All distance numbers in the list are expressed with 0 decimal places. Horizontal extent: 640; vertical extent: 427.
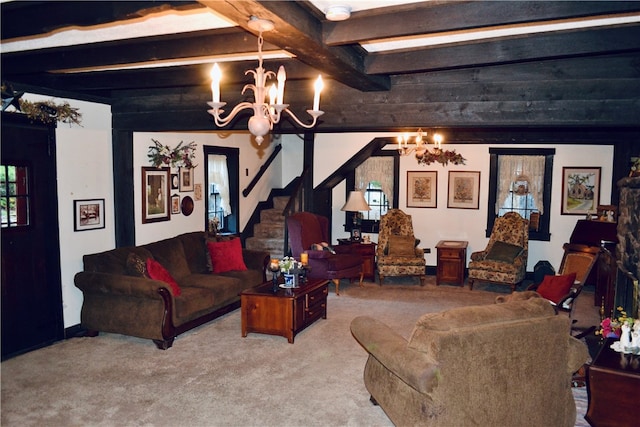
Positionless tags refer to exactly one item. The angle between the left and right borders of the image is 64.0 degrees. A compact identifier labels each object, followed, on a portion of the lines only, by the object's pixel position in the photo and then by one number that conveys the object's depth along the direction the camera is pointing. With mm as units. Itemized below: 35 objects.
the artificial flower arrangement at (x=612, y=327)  3792
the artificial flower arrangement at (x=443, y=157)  8461
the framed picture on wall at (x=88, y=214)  5527
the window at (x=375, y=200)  9180
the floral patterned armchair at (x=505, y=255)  7504
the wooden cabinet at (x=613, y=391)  3254
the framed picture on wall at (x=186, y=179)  7172
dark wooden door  4789
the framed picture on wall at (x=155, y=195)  6441
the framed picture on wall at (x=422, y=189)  8797
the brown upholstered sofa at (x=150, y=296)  5094
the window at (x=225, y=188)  8258
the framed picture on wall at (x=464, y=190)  8578
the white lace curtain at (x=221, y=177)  8242
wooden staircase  8883
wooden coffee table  5293
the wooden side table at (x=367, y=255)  8164
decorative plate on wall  7219
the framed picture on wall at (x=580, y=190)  8023
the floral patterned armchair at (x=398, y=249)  7898
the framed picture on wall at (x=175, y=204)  7007
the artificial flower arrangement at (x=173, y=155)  6551
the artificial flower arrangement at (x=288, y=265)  5598
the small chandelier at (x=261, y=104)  2891
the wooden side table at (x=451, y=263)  7902
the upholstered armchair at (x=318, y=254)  7262
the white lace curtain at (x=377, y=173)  9086
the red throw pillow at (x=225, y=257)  6586
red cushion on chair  4695
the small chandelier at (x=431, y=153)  8023
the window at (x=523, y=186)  8266
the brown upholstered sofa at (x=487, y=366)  2959
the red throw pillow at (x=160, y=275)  5359
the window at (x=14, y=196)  4734
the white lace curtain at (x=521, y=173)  8328
